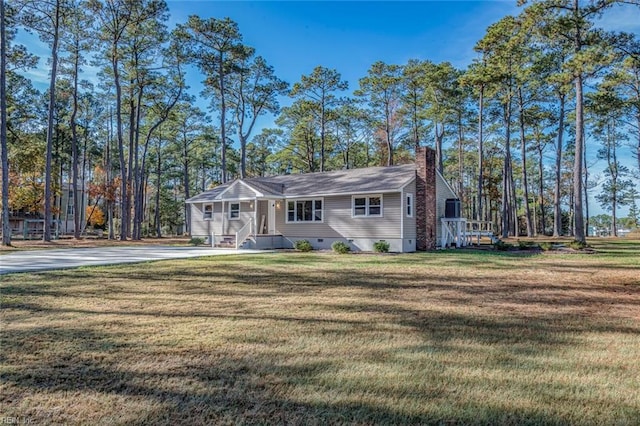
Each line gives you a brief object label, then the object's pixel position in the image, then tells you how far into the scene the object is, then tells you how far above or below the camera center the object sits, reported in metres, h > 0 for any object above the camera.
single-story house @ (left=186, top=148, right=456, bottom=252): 17.17 +0.74
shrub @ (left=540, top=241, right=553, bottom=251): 16.03 -0.92
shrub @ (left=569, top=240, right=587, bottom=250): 16.07 -0.88
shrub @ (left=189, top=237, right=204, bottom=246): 22.36 -1.02
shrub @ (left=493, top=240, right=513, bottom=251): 17.33 -0.99
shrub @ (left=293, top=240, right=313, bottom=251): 17.50 -1.01
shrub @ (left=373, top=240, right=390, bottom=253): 16.22 -0.97
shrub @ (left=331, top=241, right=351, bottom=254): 16.23 -1.01
